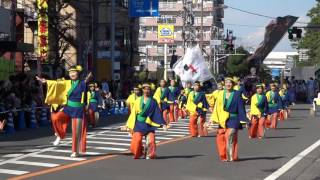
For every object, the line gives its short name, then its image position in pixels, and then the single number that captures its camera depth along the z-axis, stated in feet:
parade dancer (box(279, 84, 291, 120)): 86.22
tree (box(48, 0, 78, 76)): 110.93
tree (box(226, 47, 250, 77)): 269.23
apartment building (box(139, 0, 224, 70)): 347.36
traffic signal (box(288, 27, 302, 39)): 136.41
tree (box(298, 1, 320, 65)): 273.77
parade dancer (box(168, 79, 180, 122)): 77.43
